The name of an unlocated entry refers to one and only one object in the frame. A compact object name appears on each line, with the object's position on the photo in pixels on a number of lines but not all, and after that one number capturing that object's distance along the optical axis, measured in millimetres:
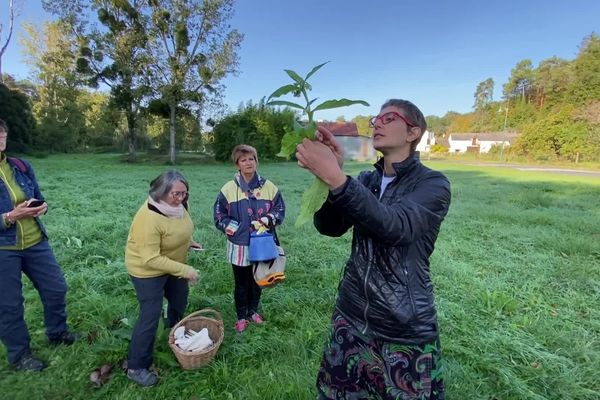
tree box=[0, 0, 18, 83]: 25161
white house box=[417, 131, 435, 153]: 62216
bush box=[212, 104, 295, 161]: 29828
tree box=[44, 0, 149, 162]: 25297
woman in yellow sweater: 2506
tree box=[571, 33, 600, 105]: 47969
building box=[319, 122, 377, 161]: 49769
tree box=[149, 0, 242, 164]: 25578
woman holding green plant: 1496
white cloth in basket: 2842
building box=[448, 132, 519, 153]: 64562
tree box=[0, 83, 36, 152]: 26453
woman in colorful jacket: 3305
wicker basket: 2754
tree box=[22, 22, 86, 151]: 27219
